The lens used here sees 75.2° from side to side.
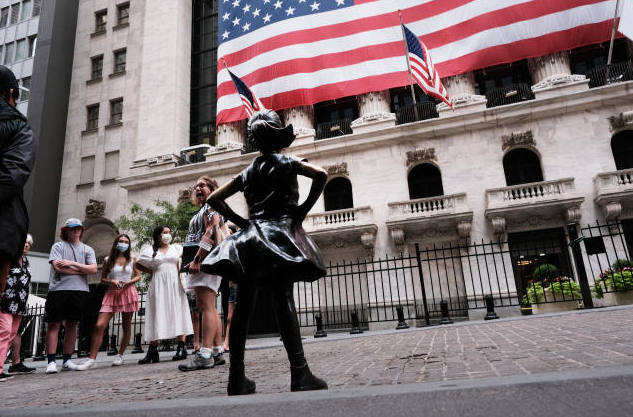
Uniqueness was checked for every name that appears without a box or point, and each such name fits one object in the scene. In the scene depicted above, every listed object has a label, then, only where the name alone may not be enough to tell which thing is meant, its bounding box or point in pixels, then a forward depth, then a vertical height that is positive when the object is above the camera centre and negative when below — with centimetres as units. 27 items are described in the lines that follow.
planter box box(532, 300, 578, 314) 1125 -25
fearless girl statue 270 +47
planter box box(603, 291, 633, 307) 1051 -11
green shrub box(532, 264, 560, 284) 1408 +84
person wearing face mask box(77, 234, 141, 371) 692 +63
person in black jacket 241 +91
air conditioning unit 2550 +1013
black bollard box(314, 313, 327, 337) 1134 -46
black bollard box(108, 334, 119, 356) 1205 -55
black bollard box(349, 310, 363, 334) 1157 -40
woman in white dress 654 +43
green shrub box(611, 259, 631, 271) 1180 +80
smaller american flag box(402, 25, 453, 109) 1558 +883
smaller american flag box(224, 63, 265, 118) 1741 +924
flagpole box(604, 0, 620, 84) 1538 +1016
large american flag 1795 +1214
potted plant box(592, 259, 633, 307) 1047 +21
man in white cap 638 +59
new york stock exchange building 1811 +728
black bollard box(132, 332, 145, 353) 1198 -56
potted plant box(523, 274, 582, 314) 1130 +7
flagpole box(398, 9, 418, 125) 1615 +968
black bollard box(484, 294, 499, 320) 1074 -19
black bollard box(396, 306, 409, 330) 1109 -36
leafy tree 1934 +464
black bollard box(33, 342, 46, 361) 1196 -63
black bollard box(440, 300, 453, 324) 1072 -21
